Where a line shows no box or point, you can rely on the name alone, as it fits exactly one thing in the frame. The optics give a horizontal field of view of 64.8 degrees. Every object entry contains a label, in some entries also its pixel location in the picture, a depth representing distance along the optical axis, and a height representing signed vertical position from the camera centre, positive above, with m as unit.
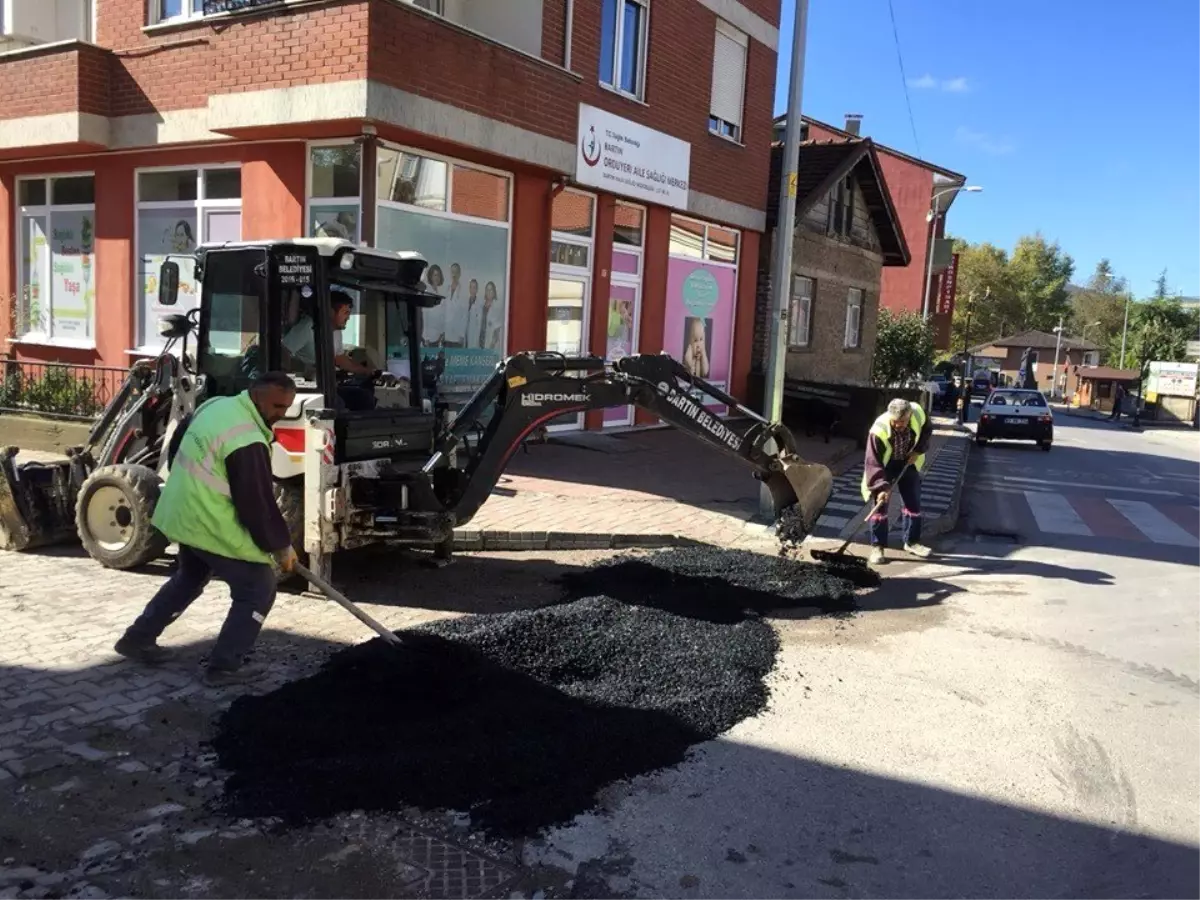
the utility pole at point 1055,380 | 75.31 -0.26
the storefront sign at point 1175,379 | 50.28 +0.25
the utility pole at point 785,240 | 10.23 +1.36
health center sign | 13.32 +2.92
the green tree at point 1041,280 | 82.75 +8.55
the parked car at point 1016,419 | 24.08 -1.14
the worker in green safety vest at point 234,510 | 4.77 -0.92
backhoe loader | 6.22 -0.57
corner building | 10.35 +2.29
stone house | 20.78 +2.54
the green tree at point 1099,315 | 96.56 +6.69
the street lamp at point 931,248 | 34.48 +4.49
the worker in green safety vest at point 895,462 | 8.95 -0.90
